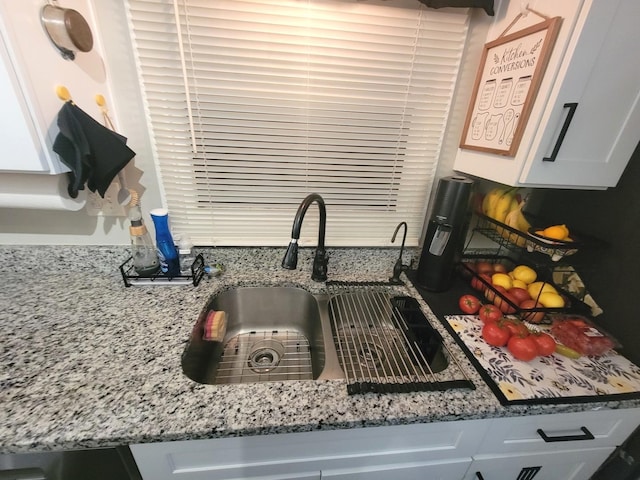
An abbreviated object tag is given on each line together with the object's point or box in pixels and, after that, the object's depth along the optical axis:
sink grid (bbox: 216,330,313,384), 0.95
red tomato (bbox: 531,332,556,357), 0.78
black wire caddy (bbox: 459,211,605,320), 0.89
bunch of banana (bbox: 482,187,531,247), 1.01
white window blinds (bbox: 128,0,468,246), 0.84
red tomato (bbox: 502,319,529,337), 0.80
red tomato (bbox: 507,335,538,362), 0.76
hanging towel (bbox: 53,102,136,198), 0.72
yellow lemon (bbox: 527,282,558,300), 0.97
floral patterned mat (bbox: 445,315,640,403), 0.68
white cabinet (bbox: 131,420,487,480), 0.62
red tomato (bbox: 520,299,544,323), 0.93
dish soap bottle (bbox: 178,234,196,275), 1.04
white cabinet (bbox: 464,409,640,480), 0.72
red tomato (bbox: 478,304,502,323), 0.88
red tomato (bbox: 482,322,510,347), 0.81
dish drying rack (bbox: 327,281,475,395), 0.69
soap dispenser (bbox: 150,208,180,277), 0.95
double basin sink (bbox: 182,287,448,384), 0.85
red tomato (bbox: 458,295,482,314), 0.96
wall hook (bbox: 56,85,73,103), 0.71
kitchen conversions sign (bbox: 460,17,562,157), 0.71
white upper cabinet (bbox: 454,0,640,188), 0.63
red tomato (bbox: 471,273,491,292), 1.07
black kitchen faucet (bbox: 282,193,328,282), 0.80
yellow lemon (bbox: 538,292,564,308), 0.94
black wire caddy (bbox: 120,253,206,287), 1.00
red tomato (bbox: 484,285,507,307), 0.99
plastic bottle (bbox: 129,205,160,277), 0.94
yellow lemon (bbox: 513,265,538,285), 1.05
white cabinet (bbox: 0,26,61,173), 0.60
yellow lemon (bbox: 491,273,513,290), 1.03
